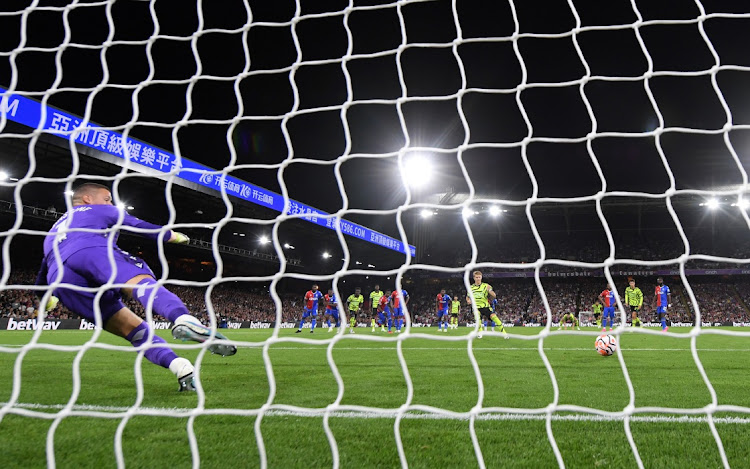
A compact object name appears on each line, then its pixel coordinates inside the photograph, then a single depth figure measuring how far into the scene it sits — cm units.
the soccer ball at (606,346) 615
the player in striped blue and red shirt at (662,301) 1259
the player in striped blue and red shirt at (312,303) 1446
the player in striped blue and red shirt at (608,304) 1368
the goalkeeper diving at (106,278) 320
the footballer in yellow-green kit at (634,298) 1322
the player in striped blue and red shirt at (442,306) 1617
